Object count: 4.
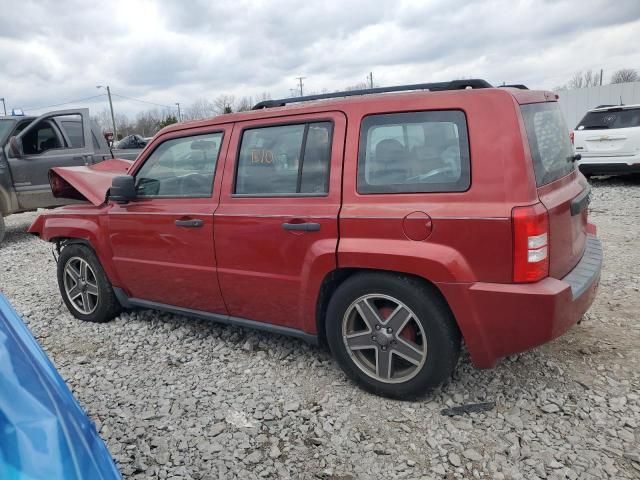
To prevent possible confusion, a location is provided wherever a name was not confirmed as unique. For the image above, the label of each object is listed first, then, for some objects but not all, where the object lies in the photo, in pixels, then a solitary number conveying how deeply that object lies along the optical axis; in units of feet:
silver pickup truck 26.25
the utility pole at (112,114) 181.04
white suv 31.45
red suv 8.31
